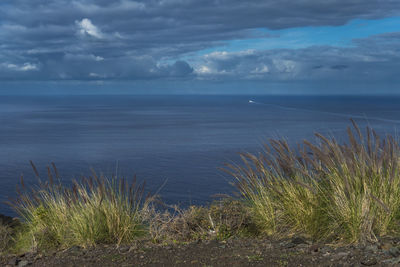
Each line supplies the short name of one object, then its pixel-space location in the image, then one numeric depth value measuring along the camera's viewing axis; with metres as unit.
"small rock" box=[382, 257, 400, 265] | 5.38
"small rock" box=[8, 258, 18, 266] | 6.86
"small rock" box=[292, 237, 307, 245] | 6.71
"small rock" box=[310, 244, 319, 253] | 6.27
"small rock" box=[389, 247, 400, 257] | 5.78
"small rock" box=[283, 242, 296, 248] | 6.49
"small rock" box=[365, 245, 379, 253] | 5.99
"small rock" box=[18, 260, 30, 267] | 6.72
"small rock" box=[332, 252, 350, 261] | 5.79
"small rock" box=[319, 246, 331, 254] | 6.21
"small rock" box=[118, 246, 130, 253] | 6.81
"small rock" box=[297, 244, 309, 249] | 6.47
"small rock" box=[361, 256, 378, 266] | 5.48
